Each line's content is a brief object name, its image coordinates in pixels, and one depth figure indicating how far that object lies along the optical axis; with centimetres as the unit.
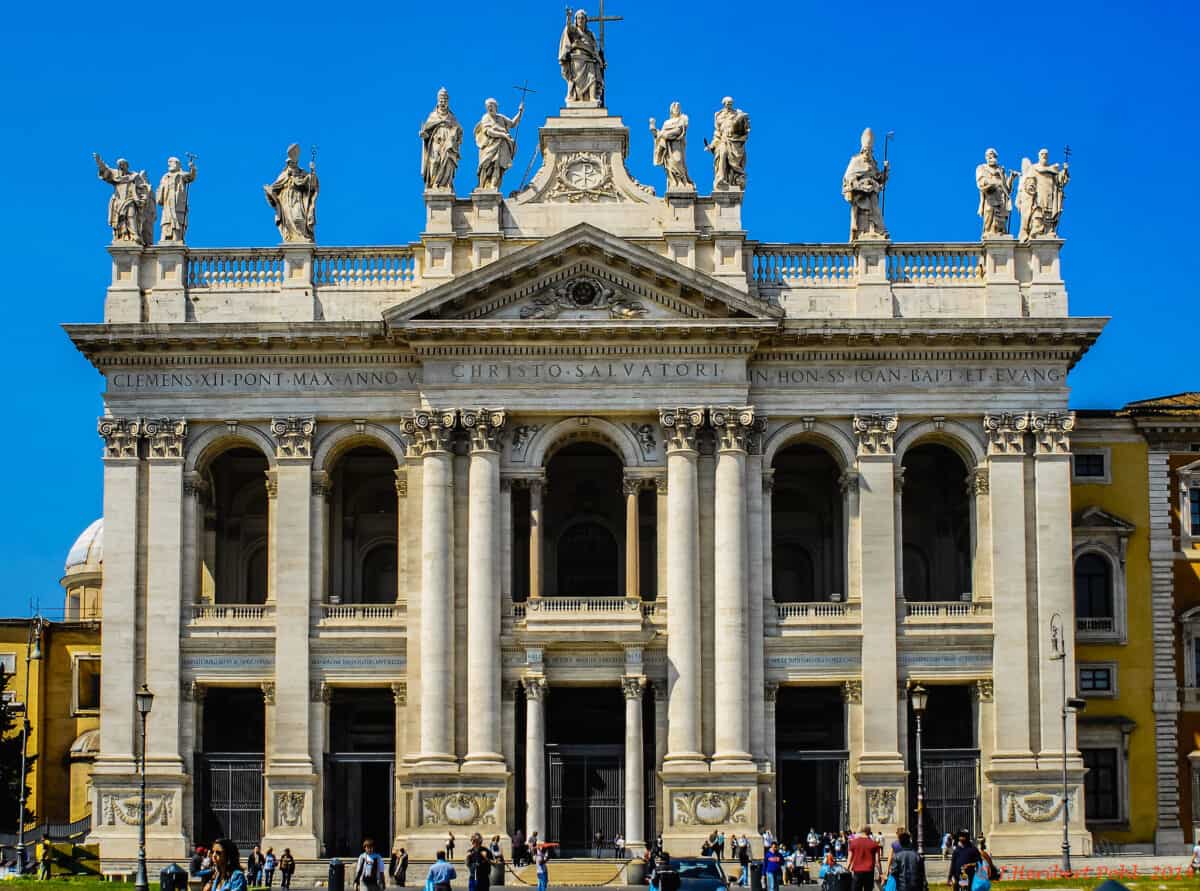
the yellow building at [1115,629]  7044
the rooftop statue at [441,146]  6794
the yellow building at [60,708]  8362
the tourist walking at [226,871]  3534
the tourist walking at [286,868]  6080
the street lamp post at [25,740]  6614
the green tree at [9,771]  7688
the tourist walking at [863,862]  4578
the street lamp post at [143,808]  5152
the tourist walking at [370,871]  4816
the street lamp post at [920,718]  5866
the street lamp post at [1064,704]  6019
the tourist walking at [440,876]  4525
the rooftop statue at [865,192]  6800
